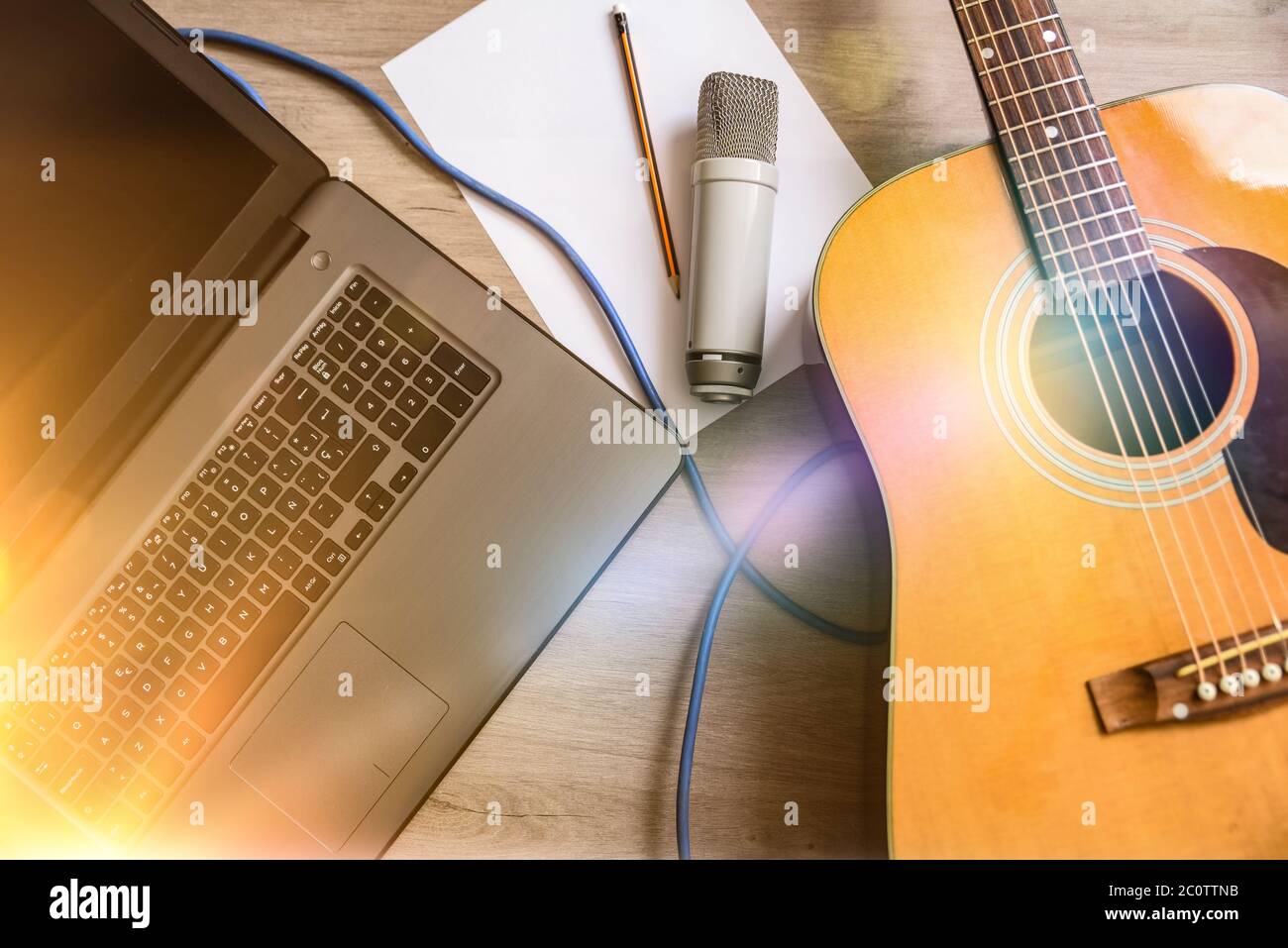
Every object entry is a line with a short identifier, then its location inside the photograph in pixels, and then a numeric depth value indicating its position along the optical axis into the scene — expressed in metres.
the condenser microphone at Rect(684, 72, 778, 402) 0.60
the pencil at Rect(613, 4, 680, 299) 0.65
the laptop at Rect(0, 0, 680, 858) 0.52
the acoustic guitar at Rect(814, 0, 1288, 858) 0.52
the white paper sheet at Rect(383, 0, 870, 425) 0.66
